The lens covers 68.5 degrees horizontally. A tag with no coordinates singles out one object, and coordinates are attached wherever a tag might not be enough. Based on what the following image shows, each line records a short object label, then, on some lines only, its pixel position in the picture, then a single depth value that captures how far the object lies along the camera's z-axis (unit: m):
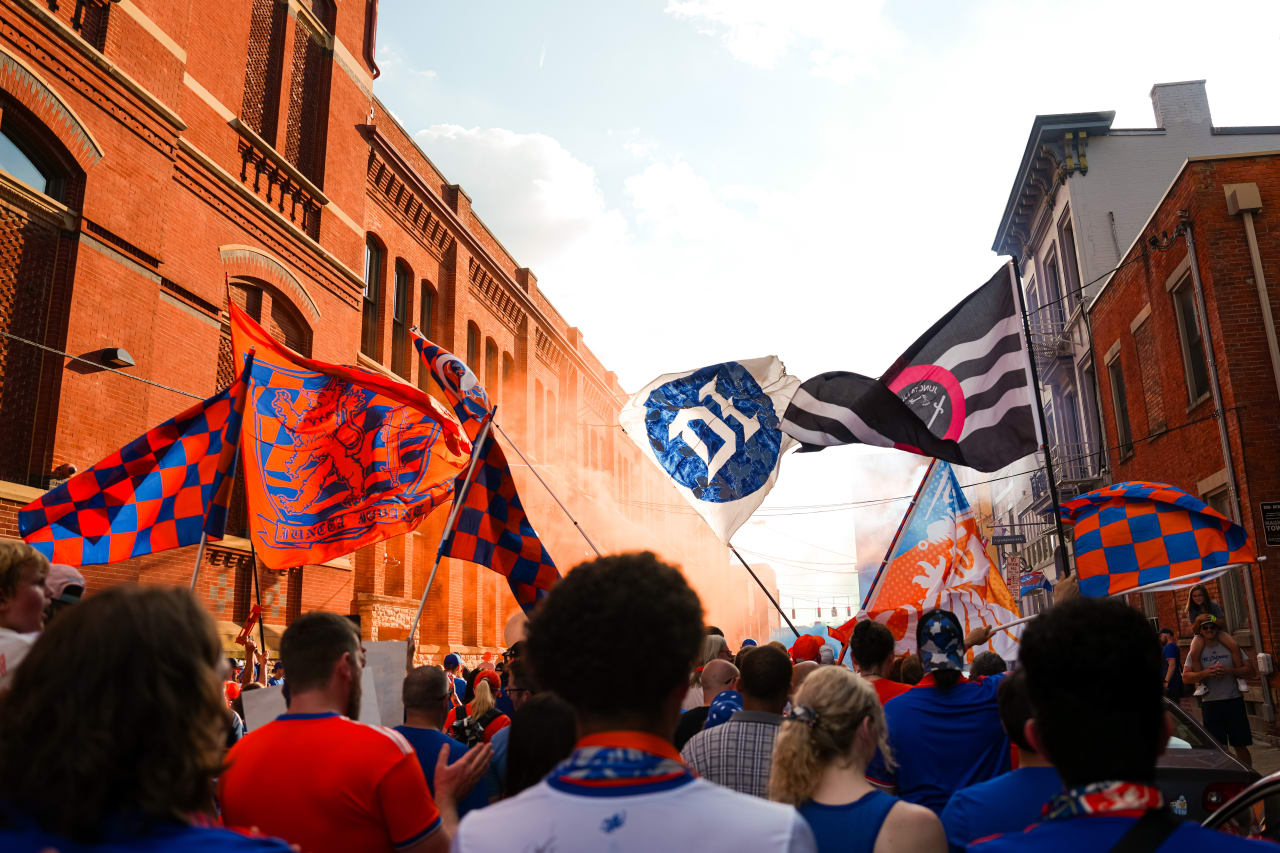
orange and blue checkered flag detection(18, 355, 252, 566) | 6.96
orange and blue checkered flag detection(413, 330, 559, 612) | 6.87
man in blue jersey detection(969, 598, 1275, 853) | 1.73
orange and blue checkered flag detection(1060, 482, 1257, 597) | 7.77
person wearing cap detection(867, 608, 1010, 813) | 4.17
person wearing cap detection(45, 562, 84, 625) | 4.26
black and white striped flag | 8.26
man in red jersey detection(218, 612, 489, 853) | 2.78
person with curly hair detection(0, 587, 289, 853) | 1.50
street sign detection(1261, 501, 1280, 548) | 13.66
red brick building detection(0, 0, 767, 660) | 11.16
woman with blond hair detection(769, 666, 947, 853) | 2.87
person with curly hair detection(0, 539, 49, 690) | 3.58
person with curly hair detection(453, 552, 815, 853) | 1.64
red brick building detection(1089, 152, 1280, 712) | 14.17
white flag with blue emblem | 8.97
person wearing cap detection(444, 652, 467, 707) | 11.79
